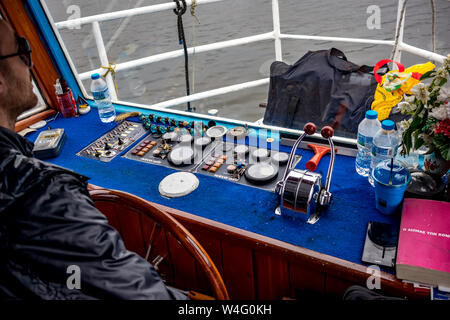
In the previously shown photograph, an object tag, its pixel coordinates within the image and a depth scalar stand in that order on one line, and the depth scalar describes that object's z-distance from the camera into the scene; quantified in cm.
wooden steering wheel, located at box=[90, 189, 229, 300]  83
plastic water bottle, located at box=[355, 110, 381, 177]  130
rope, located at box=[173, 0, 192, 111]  245
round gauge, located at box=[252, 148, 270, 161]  147
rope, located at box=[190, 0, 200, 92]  247
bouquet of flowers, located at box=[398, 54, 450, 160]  96
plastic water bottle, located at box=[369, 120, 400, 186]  121
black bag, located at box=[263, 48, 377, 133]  216
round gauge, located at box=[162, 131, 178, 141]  169
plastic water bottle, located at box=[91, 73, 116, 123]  195
